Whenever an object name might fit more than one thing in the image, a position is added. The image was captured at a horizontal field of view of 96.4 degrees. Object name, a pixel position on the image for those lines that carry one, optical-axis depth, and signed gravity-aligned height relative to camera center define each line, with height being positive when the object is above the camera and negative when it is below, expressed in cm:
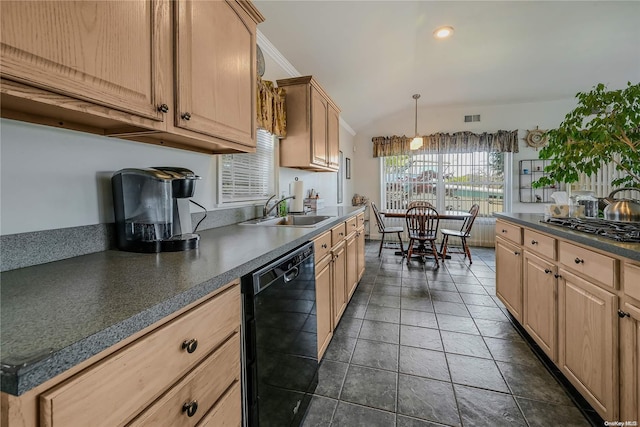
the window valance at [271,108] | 208 +77
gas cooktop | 123 -13
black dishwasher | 97 -55
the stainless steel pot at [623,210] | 158 -4
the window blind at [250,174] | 203 +26
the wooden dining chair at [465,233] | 435 -45
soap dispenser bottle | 263 -3
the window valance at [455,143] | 543 +123
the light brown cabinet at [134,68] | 69 +44
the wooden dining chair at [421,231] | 424 -41
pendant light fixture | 492 +108
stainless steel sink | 232 -12
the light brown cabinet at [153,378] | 43 -33
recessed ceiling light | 306 +188
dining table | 430 -17
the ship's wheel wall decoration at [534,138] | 531 +123
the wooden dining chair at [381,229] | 480 -41
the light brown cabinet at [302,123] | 258 +76
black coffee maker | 112 -1
